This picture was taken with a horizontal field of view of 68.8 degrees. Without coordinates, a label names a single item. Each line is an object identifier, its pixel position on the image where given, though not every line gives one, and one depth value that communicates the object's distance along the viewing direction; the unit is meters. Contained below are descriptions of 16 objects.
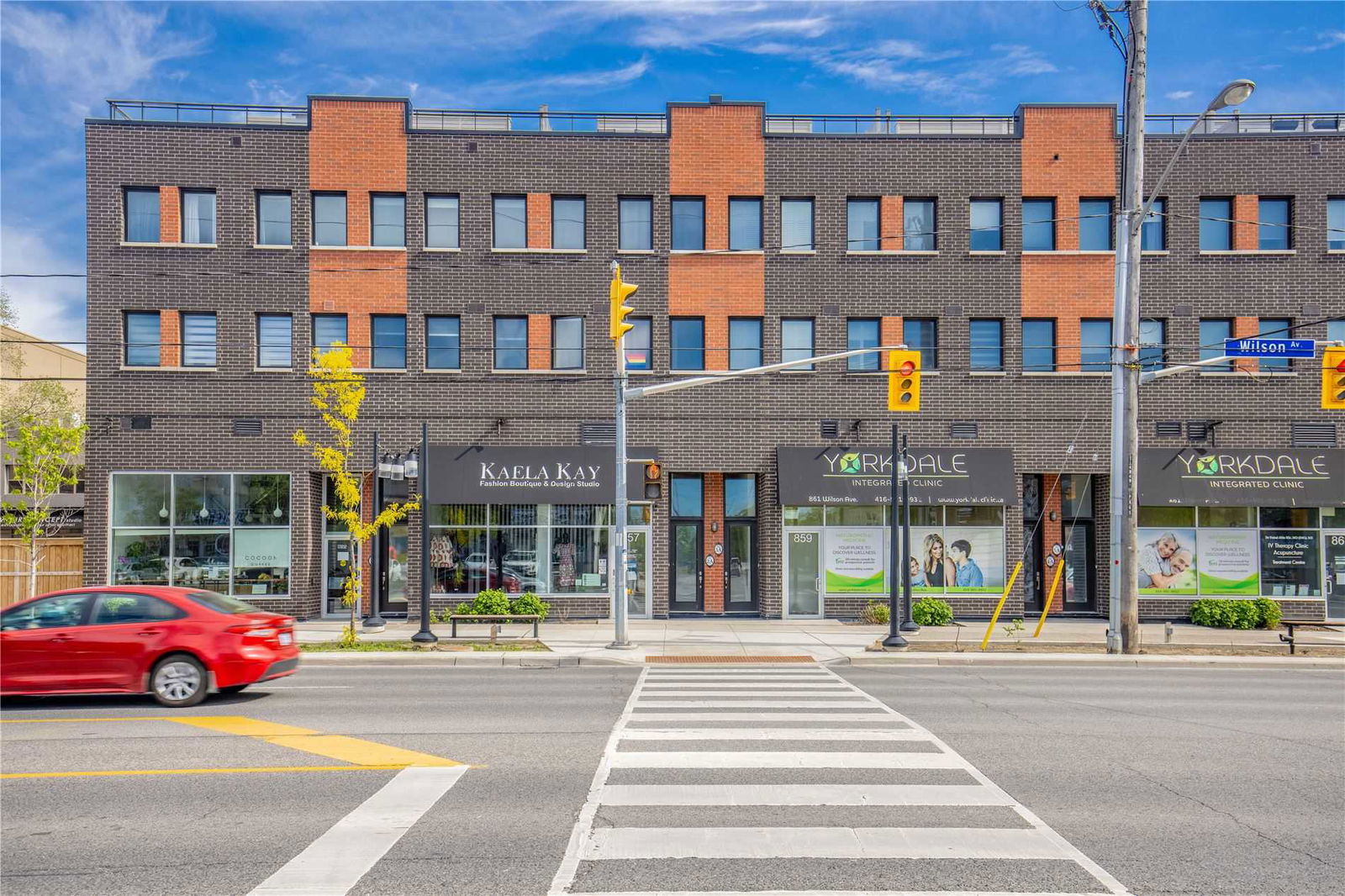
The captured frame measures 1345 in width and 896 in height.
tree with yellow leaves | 19.11
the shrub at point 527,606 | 23.25
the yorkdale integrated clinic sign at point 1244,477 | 24.08
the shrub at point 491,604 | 22.89
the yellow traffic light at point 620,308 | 18.02
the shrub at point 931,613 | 23.22
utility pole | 18.55
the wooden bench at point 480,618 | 20.00
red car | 11.73
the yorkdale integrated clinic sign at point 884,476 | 23.97
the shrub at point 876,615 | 23.41
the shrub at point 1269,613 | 23.55
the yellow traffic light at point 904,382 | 18.25
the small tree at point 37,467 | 23.11
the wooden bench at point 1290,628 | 19.08
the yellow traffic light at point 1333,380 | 18.89
